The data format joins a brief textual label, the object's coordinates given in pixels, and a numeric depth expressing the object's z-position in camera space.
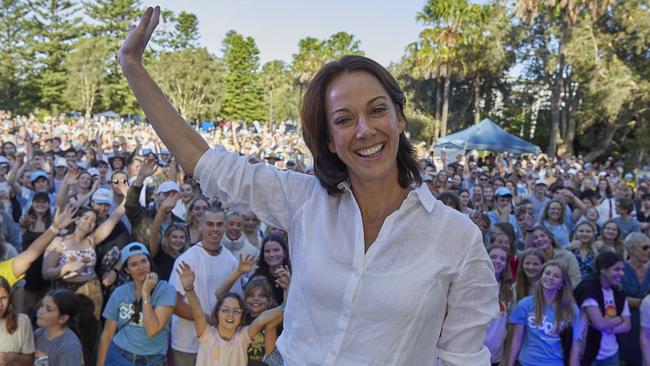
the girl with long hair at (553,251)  5.59
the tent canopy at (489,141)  20.97
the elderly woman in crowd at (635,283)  5.36
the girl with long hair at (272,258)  4.98
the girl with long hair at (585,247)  6.19
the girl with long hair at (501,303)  4.59
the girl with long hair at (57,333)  3.89
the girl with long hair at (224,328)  4.14
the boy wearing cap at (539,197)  8.80
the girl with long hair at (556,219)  6.90
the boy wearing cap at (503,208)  7.62
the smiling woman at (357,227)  1.29
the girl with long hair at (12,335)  3.77
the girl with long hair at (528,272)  5.03
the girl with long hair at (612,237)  6.45
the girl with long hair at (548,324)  4.41
